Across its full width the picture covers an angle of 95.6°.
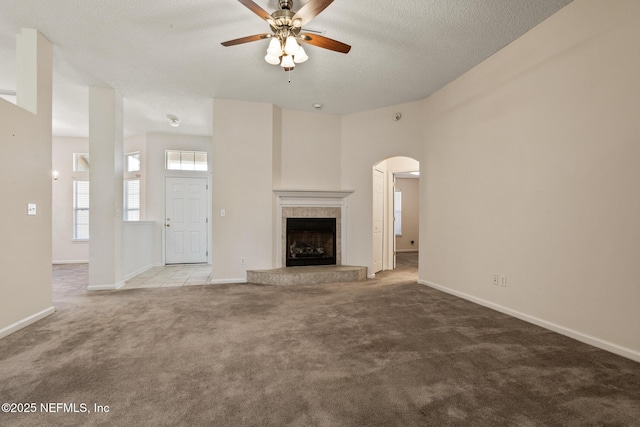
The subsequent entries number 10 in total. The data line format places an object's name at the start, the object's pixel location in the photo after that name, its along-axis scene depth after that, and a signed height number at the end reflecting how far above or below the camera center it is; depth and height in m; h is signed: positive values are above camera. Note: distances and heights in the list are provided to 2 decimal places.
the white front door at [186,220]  6.65 -0.15
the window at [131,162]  6.82 +1.21
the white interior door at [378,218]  5.70 -0.09
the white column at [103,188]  4.30 +0.37
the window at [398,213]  9.62 +0.04
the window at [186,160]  6.78 +1.26
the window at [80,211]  6.96 +0.05
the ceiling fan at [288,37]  2.31 +1.53
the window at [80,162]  7.02 +1.24
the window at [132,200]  6.66 +0.31
